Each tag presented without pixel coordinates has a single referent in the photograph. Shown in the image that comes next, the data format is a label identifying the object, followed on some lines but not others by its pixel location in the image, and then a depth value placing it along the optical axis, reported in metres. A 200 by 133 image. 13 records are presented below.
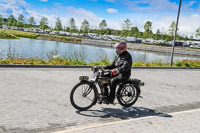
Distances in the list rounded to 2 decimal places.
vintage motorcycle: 5.41
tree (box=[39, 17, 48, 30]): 125.44
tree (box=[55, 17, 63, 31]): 123.50
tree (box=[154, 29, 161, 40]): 91.38
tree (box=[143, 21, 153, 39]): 88.50
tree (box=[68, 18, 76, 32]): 116.94
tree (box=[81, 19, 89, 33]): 111.19
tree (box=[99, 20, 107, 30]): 109.15
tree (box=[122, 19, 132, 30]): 95.25
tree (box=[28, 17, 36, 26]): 137.12
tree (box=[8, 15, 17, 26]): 125.03
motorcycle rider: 5.69
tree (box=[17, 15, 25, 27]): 126.21
